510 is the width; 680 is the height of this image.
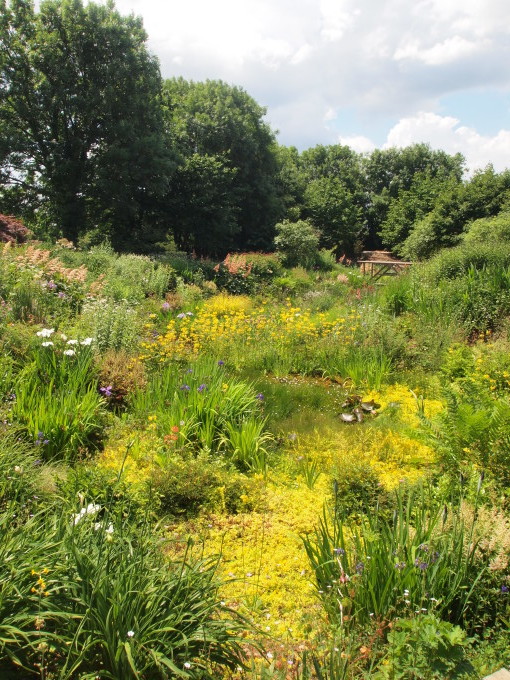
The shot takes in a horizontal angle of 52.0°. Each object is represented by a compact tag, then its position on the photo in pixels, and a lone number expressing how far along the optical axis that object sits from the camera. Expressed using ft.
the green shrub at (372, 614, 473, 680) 6.68
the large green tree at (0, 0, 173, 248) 61.77
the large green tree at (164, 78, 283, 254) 79.30
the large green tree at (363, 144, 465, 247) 124.47
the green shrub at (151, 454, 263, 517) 12.75
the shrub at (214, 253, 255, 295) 48.24
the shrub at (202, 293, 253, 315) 35.63
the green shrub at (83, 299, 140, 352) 22.41
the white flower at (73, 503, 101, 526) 8.85
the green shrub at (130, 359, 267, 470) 15.58
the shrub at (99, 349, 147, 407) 18.40
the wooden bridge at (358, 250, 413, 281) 58.45
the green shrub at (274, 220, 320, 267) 64.39
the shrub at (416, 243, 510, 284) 34.12
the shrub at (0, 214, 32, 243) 54.37
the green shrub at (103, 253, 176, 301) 32.51
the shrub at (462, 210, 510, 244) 47.11
